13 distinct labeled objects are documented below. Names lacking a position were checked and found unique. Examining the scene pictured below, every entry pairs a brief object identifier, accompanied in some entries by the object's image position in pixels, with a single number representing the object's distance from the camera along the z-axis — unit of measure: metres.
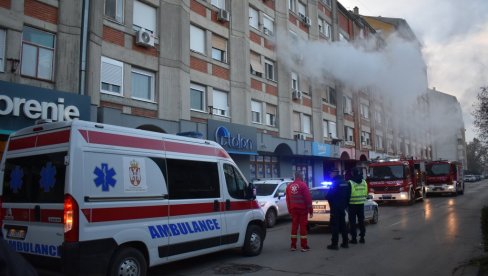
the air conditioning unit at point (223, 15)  21.45
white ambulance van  5.92
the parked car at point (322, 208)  13.01
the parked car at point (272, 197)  14.83
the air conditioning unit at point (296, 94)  27.67
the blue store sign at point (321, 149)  28.18
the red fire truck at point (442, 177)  30.88
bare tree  27.41
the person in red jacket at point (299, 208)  9.92
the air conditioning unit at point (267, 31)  25.75
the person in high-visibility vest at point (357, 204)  10.86
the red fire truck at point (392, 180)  22.92
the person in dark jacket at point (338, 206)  10.04
